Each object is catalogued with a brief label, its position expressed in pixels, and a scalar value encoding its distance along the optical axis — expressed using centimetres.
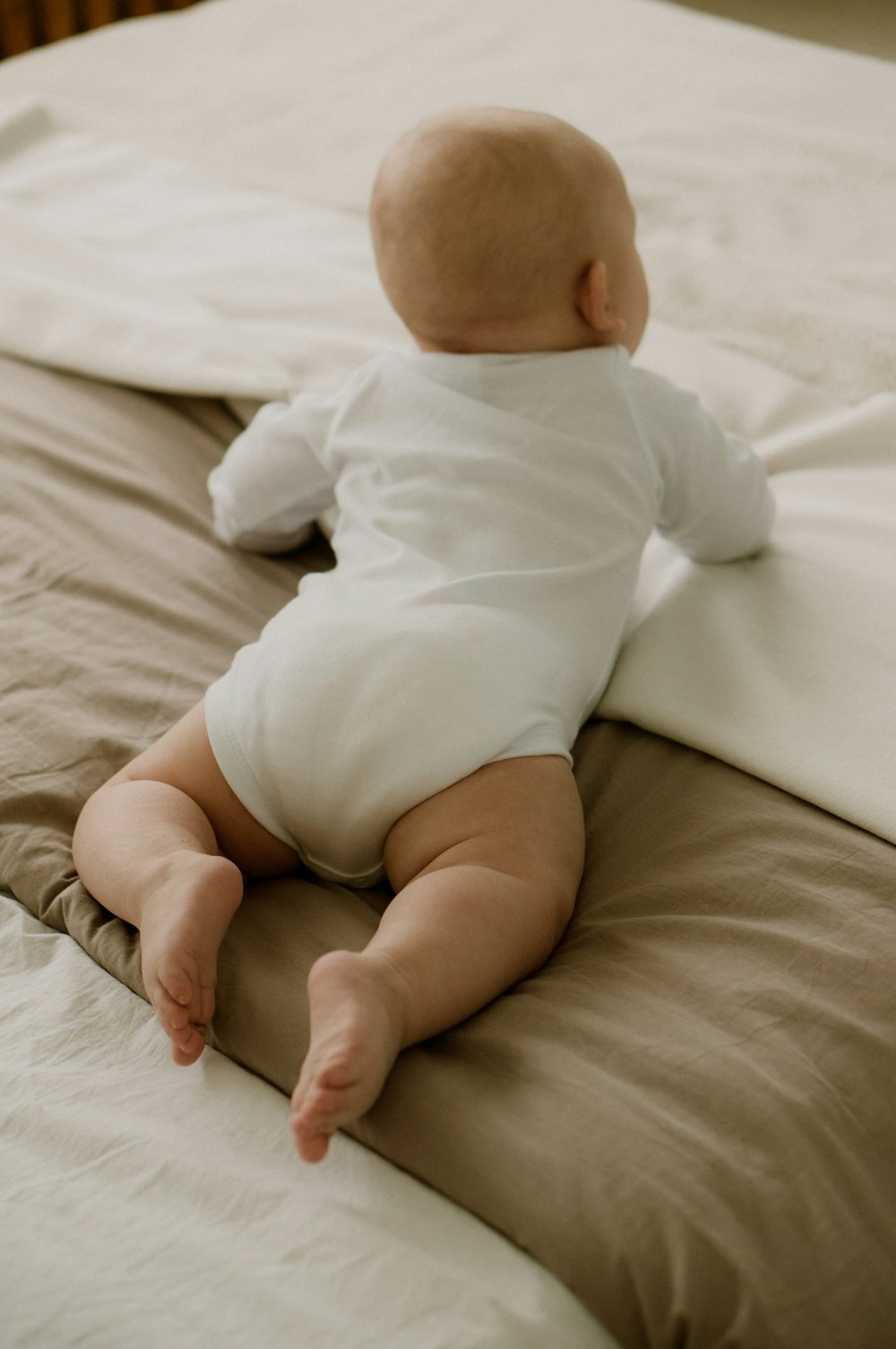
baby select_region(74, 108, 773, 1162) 77
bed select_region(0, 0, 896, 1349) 62
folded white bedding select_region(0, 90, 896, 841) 94
